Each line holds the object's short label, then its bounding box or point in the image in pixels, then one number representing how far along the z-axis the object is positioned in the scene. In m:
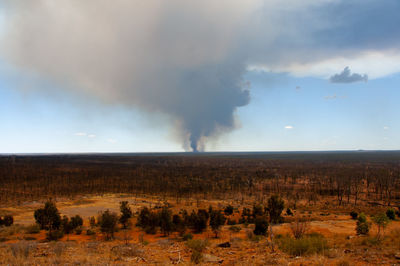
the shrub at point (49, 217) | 28.24
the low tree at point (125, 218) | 32.88
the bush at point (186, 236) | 24.62
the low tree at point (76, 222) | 29.61
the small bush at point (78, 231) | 28.80
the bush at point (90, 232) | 28.04
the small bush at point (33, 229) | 28.59
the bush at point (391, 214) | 35.69
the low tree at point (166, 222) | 27.97
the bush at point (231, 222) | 36.31
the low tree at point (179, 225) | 29.64
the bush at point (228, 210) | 42.19
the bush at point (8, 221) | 31.98
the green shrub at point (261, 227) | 25.25
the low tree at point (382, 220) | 20.30
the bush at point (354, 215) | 38.16
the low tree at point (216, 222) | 27.25
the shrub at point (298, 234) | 19.42
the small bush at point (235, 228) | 29.12
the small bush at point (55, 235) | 25.58
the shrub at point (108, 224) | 25.64
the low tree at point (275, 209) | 35.47
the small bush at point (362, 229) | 23.08
